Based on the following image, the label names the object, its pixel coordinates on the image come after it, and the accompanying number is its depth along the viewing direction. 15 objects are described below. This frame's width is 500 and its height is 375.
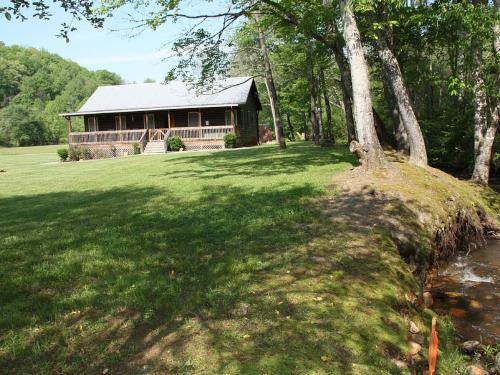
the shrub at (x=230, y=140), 31.11
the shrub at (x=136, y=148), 31.34
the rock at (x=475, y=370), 3.83
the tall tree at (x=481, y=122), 11.00
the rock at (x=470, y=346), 4.31
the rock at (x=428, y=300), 5.36
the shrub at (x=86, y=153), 30.03
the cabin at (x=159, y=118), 32.03
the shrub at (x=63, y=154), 28.40
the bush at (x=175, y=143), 31.23
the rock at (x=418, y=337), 4.16
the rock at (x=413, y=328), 4.33
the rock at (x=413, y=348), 3.87
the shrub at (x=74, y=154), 29.44
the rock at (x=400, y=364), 3.60
